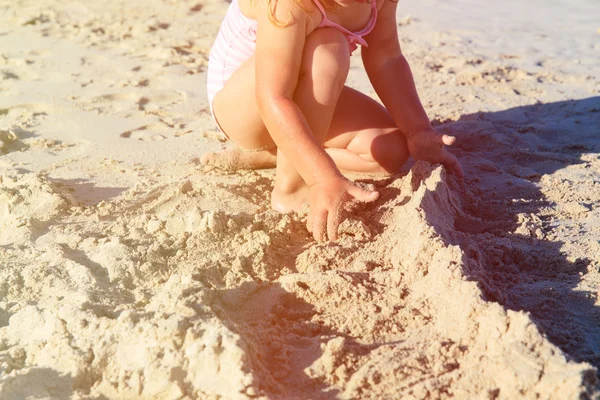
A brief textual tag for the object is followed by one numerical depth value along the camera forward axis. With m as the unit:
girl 1.95
